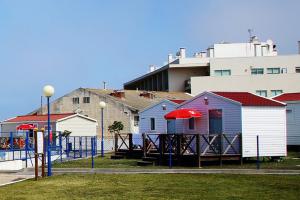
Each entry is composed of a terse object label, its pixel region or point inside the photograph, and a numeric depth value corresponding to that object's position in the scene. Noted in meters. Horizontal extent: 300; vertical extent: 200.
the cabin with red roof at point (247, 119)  25.91
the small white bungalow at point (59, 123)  47.53
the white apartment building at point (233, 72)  57.81
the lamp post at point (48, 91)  20.66
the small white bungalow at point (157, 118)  32.69
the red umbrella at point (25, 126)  45.09
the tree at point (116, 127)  48.88
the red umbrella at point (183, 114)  27.37
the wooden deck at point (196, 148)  24.56
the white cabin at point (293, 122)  33.91
